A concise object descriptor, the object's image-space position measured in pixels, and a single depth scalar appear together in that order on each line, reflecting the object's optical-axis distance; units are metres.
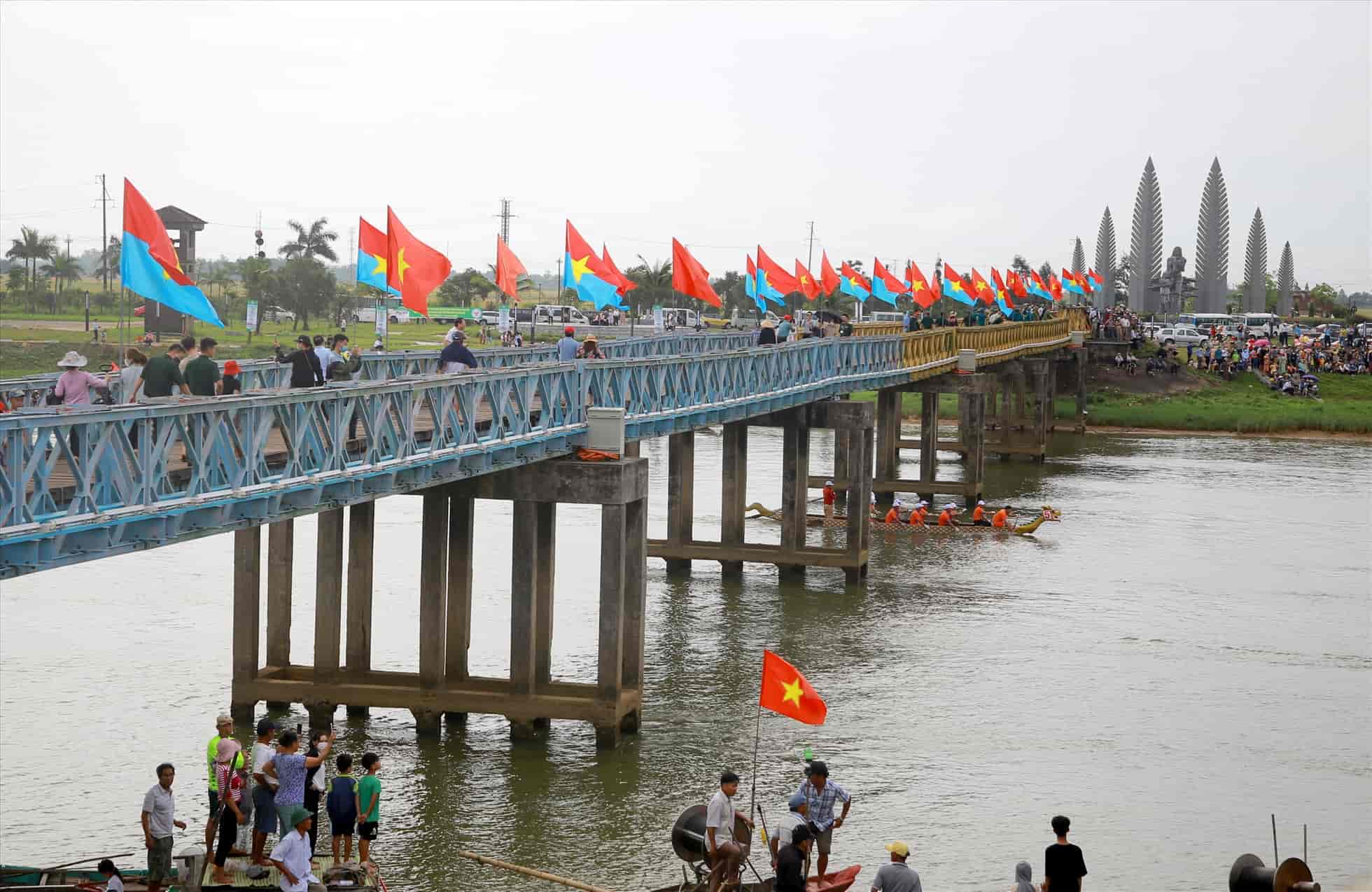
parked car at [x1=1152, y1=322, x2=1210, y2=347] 123.26
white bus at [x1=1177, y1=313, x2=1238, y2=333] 155.50
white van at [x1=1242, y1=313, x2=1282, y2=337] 138.12
